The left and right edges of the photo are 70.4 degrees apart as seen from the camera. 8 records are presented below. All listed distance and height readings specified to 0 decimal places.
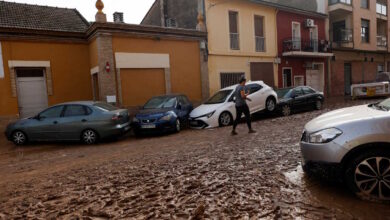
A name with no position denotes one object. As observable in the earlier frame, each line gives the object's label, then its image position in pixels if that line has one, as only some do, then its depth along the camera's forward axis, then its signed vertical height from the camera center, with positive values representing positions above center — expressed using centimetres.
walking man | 828 -46
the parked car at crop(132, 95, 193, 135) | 958 -79
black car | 1263 -64
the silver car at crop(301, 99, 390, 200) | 319 -82
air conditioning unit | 2020 +453
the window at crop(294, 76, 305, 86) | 2075 +41
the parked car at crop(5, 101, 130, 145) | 908 -87
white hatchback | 1039 -67
